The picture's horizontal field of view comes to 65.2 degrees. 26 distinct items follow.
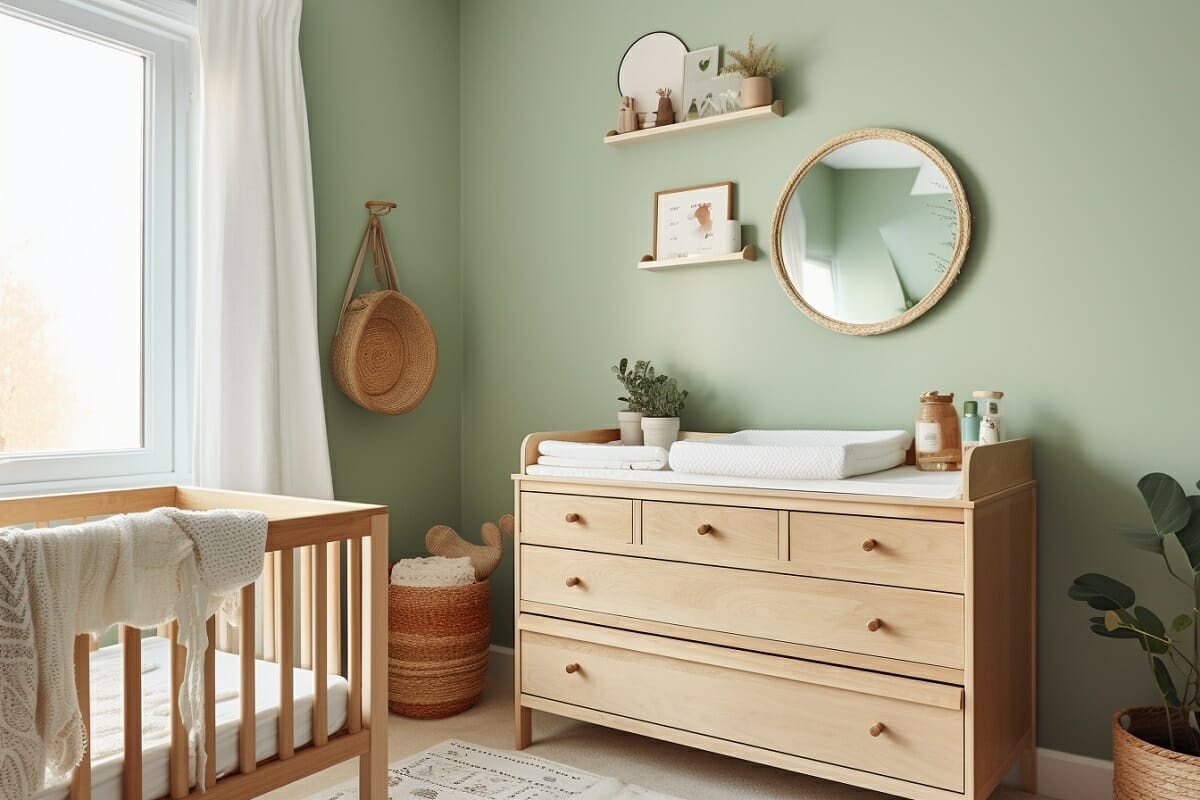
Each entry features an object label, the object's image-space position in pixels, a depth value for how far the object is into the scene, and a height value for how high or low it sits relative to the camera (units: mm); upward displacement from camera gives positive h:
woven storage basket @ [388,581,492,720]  2711 -737
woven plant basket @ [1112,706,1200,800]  1808 -736
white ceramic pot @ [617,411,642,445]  2721 -93
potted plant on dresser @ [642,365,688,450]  2617 -48
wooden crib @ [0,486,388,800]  1536 -462
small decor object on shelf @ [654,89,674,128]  2775 +837
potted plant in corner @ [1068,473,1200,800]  1859 -558
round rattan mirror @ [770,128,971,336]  2383 +433
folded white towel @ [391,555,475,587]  2748 -528
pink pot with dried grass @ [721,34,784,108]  2576 +896
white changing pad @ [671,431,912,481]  2051 -143
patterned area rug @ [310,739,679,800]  2234 -954
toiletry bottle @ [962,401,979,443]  2223 -65
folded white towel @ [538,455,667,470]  2326 -175
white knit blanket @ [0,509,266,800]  1314 -313
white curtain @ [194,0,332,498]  2436 +346
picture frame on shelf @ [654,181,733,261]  2725 +528
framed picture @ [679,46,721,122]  2727 +940
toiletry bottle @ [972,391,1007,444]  2178 -43
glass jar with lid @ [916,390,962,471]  2234 -99
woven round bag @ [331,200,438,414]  2779 +152
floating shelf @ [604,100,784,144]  2580 +781
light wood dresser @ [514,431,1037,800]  1908 -514
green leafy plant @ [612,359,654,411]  2711 +38
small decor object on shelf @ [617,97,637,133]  2842 +844
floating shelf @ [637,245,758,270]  2633 +390
